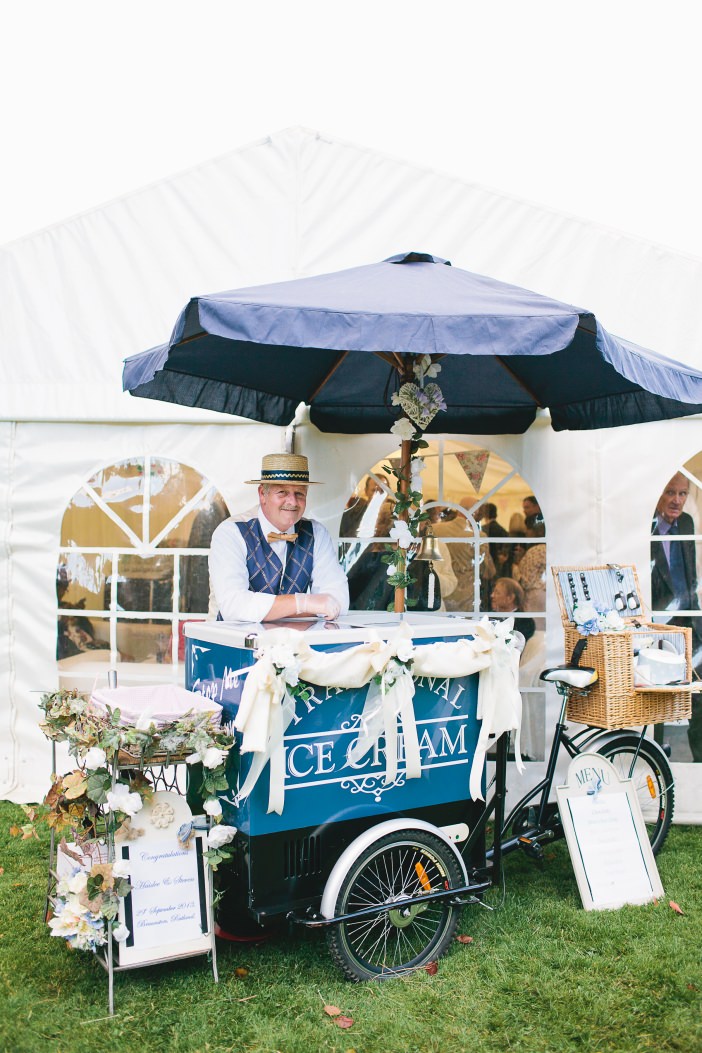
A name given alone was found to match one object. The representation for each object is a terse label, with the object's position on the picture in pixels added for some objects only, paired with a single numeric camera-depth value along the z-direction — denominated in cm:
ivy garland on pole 372
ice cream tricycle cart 307
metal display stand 294
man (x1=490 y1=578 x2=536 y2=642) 502
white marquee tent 496
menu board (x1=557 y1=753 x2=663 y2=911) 378
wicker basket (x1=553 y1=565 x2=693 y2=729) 407
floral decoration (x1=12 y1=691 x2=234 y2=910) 293
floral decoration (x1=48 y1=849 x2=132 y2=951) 292
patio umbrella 294
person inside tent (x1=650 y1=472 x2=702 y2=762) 495
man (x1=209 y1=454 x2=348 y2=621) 378
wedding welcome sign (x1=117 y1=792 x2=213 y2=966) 299
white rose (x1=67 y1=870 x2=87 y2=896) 293
